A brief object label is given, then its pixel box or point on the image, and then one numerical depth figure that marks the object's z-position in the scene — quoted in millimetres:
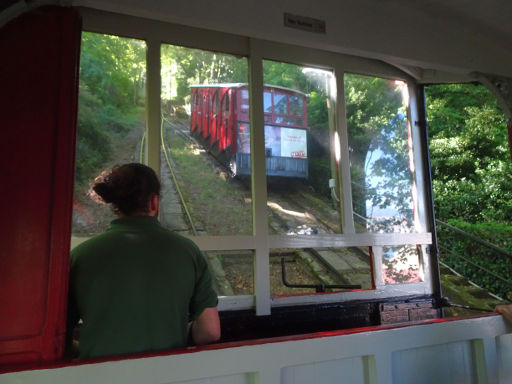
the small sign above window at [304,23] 1973
